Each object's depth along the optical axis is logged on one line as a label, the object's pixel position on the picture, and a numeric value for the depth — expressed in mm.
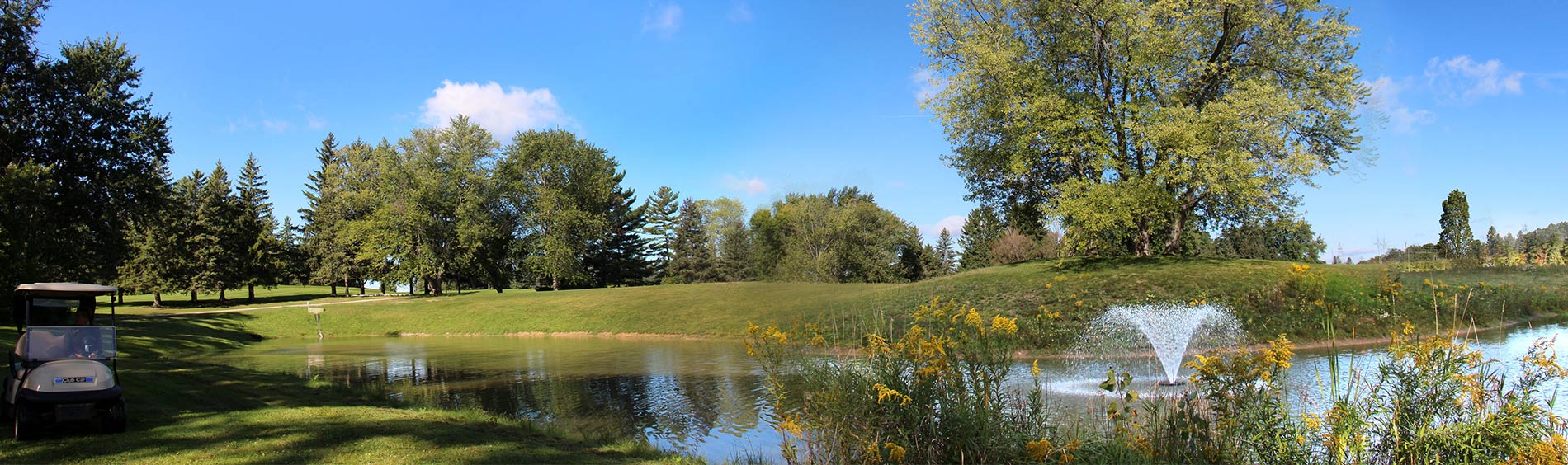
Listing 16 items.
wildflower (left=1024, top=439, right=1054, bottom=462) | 5680
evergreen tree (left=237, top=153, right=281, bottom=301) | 53656
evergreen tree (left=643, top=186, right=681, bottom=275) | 81062
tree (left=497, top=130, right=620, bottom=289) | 51812
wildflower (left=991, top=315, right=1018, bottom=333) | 6391
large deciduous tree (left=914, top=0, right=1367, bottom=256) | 23781
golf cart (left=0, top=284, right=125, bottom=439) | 7855
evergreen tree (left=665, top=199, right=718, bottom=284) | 74188
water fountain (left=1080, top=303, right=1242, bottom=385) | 16203
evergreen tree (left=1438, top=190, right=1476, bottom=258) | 31219
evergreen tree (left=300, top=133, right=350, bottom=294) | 59875
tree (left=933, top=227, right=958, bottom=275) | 86688
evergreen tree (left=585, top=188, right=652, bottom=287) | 69312
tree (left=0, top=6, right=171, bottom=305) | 23172
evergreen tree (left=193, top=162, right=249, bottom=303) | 49656
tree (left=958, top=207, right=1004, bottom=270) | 70125
